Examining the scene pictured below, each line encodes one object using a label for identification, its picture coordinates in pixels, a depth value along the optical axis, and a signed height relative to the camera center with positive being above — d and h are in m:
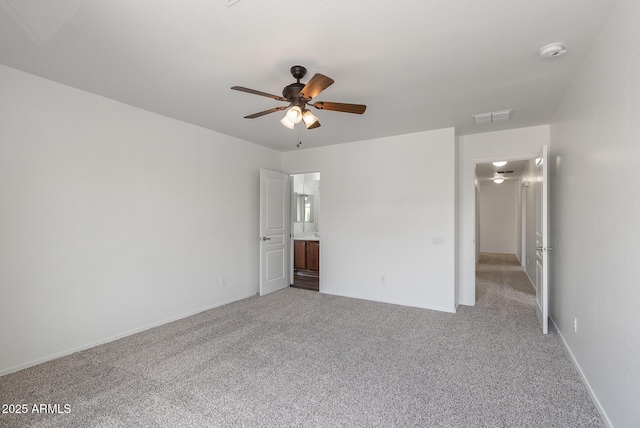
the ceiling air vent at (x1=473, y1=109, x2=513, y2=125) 3.36 +1.17
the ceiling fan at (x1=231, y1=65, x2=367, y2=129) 2.24 +0.91
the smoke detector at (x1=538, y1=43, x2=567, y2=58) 2.07 +1.18
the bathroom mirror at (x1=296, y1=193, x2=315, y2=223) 7.65 +0.18
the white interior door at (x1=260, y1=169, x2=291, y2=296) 4.84 -0.26
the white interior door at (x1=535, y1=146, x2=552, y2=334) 3.20 -0.30
